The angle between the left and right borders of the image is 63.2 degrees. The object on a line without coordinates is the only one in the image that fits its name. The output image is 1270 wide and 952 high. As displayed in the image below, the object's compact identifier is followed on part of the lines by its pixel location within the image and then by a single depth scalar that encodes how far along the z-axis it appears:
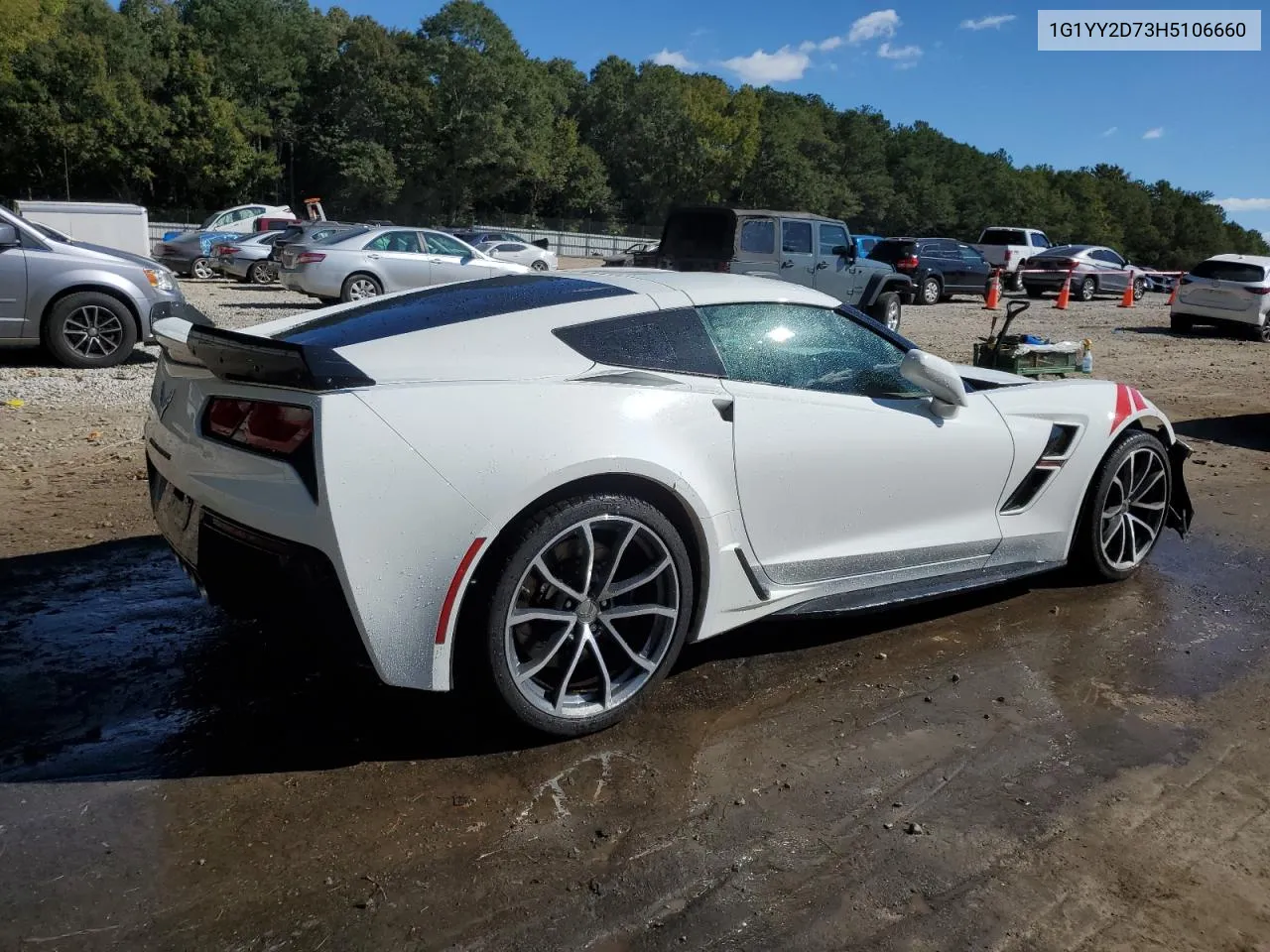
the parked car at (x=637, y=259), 15.41
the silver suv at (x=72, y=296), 9.02
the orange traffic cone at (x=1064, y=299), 24.48
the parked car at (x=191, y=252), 24.17
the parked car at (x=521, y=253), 24.77
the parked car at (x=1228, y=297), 17.59
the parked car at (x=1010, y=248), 30.06
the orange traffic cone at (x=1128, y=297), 25.36
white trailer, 16.12
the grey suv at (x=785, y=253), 14.81
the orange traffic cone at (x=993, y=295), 21.41
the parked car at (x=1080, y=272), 27.95
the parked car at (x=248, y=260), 22.56
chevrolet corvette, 2.77
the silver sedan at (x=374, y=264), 15.94
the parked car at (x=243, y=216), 26.38
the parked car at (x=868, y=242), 25.96
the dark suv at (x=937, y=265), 24.44
